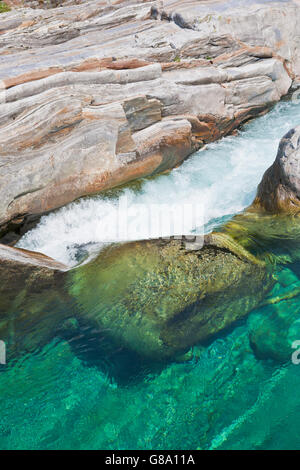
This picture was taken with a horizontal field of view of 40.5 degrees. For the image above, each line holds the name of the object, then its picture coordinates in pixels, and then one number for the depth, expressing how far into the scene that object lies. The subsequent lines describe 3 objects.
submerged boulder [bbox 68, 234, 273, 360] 5.40
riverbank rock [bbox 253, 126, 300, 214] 7.02
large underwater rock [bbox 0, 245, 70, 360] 5.44
